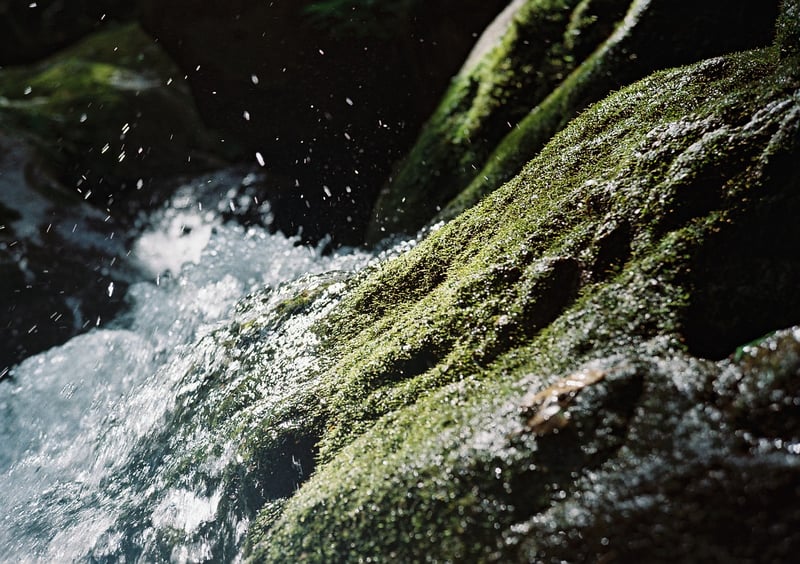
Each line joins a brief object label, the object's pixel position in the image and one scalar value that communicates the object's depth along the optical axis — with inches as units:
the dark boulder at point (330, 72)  251.1
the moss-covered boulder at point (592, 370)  56.2
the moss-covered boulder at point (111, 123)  263.6
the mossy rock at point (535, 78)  138.8
